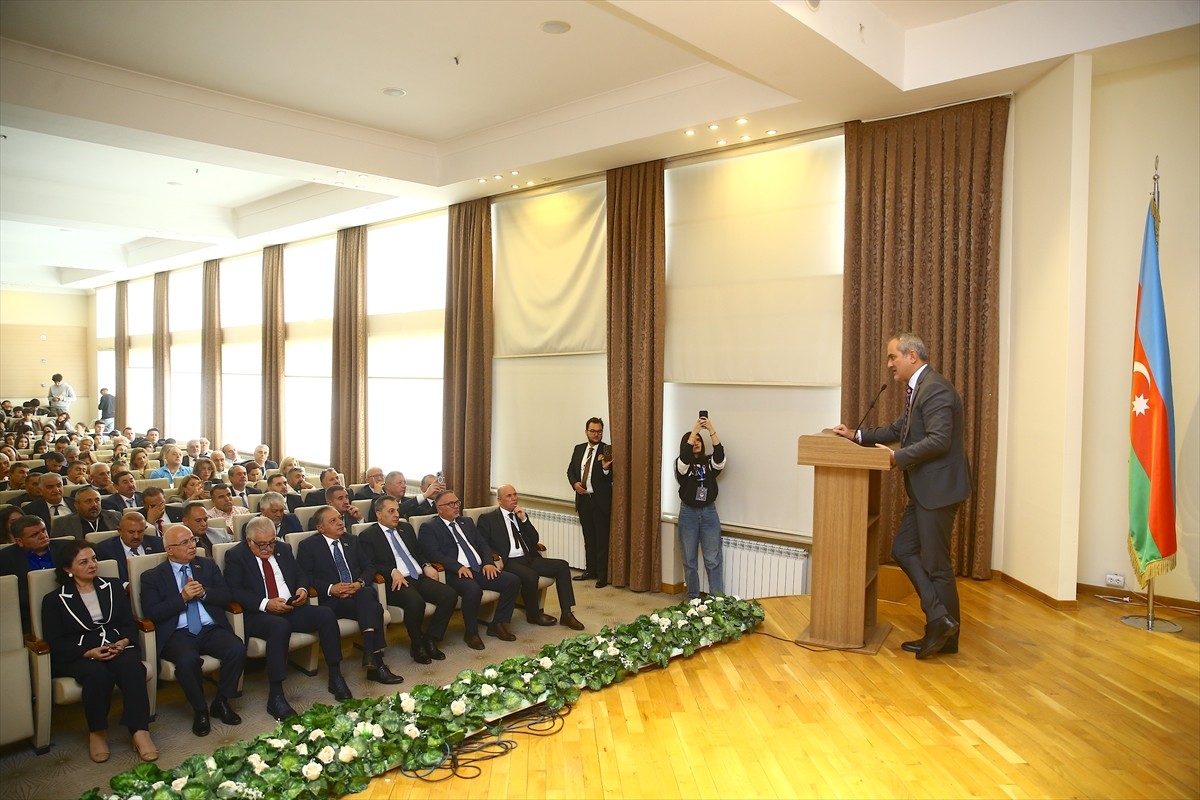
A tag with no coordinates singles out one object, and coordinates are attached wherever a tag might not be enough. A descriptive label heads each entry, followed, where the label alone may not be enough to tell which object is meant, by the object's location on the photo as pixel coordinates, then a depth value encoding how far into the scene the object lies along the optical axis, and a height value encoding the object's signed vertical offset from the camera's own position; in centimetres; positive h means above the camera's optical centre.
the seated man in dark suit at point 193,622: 432 -143
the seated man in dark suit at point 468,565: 579 -143
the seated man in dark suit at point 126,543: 501 -110
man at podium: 406 -53
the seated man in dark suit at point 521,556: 633 -146
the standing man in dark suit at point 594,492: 782 -114
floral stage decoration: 317 -158
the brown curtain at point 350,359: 1091 +19
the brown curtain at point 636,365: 743 +11
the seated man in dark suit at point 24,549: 476 -108
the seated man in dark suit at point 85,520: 620 -118
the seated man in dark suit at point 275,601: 472 -139
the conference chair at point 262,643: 473 -164
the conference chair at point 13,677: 390 -151
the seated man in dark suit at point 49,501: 654 -111
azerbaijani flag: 477 -33
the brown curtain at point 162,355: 1628 +33
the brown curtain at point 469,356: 912 +21
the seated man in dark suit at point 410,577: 552 -145
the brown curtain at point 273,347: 1266 +40
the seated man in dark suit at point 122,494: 710 -111
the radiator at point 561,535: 841 -171
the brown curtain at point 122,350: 1770 +46
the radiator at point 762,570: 660 -163
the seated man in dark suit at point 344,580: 513 -137
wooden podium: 427 -86
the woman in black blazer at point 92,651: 402 -144
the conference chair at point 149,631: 435 -142
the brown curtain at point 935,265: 563 +84
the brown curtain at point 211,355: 1448 +30
